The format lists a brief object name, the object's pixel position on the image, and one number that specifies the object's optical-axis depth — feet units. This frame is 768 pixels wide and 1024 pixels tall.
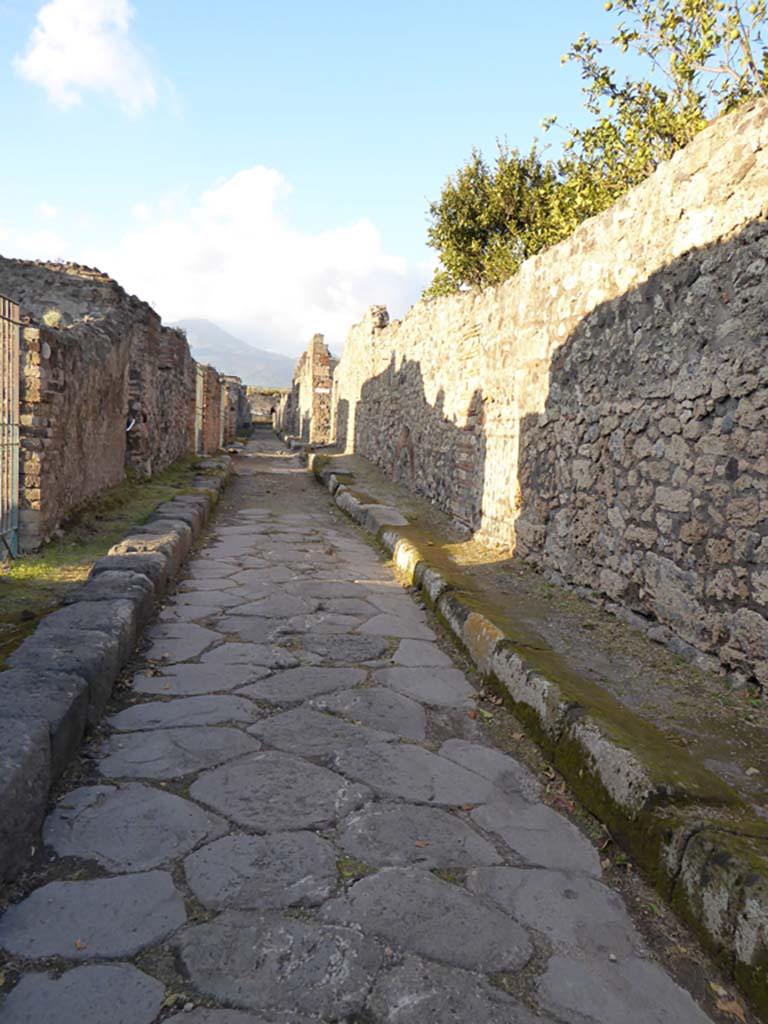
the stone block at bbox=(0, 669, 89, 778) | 7.24
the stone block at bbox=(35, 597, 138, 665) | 10.18
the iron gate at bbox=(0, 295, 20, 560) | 16.34
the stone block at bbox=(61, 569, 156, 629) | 11.79
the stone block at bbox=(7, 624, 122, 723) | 8.62
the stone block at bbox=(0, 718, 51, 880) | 5.89
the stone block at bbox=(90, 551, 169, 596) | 13.65
